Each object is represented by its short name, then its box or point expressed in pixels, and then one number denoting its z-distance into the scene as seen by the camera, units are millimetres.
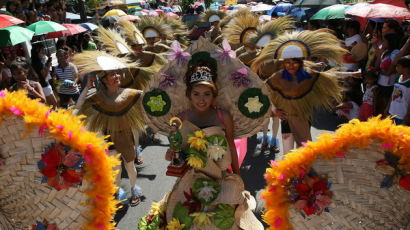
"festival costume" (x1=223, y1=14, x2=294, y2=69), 5777
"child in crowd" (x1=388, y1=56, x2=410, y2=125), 4207
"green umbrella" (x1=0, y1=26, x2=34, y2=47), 6023
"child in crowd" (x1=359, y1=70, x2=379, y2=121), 5777
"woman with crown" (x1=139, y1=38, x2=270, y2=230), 2559
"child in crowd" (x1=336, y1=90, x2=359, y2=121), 6594
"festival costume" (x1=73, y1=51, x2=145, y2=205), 3562
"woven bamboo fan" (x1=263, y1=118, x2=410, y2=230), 1691
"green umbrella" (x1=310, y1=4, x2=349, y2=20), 8477
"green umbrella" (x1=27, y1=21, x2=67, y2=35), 7900
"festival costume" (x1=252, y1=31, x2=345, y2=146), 3754
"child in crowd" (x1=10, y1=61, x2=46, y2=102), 4516
